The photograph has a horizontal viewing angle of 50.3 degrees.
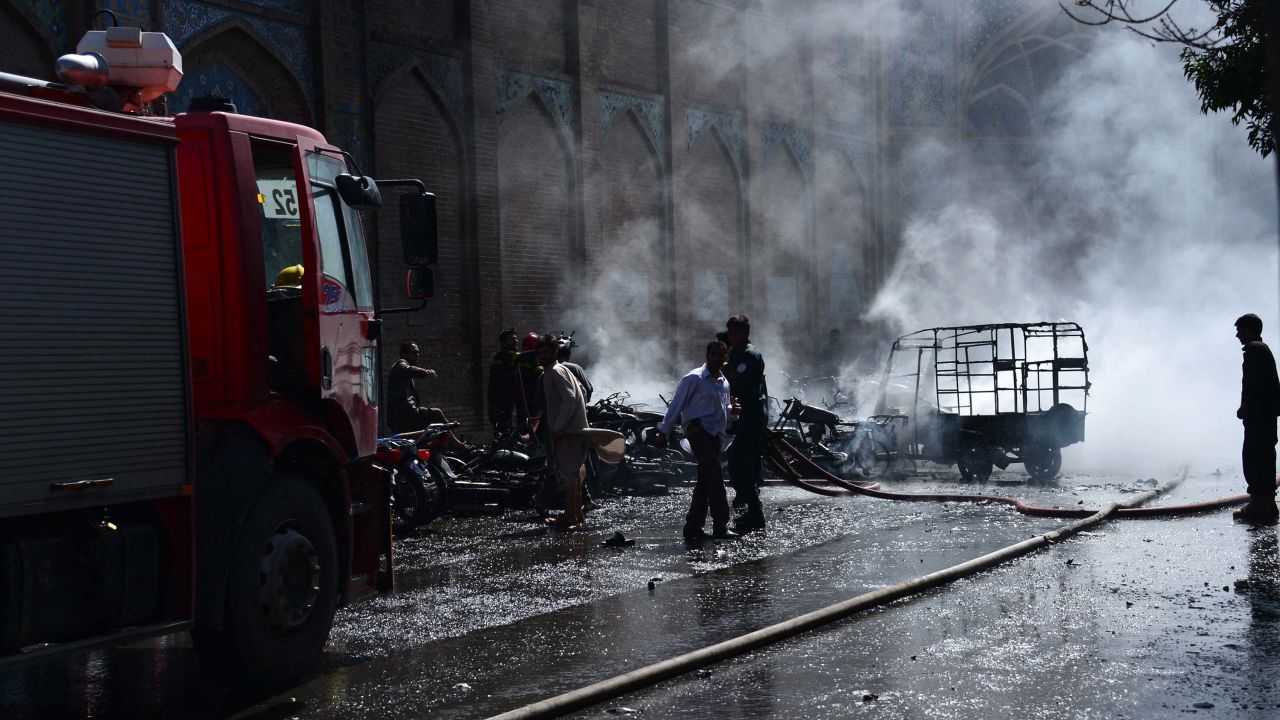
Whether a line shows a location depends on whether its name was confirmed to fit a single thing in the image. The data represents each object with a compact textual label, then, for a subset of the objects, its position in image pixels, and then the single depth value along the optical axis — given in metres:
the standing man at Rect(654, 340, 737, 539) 11.27
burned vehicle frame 16.17
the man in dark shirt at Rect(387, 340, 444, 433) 15.20
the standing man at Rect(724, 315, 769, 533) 11.53
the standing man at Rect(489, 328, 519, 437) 16.31
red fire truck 5.17
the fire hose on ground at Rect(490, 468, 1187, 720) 5.67
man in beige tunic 12.41
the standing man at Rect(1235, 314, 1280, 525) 11.64
